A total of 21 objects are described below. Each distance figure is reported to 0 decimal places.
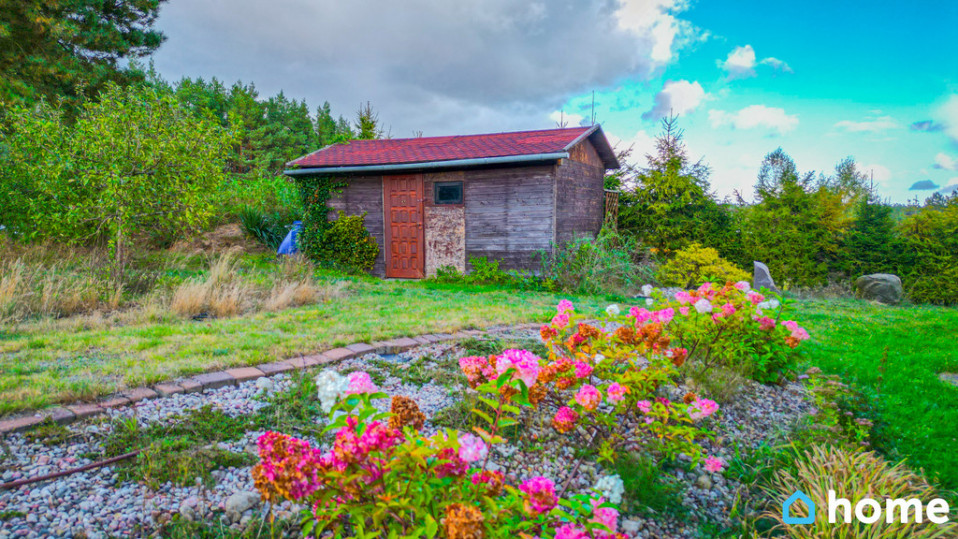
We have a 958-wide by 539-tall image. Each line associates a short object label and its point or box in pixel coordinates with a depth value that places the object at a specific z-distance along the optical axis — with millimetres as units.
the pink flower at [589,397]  1883
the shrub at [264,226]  12000
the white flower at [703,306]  2949
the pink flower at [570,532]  1211
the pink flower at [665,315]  2785
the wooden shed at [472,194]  9219
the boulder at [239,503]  1786
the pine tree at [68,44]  11688
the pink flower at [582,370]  2145
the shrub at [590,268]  8711
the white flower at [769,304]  3328
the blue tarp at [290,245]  11344
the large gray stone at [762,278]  9539
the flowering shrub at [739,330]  3375
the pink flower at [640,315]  2591
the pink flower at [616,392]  2008
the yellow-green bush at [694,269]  9617
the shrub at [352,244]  10492
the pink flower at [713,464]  2143
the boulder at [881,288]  9727
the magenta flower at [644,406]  2117
